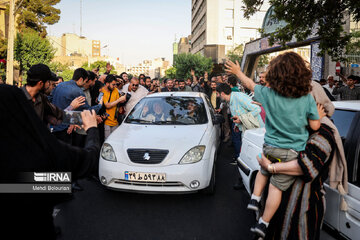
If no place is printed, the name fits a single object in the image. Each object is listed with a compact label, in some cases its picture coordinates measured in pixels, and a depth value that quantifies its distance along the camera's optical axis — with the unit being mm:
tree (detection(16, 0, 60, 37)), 31953
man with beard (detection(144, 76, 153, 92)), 11666
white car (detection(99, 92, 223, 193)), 3818
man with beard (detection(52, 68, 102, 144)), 4332
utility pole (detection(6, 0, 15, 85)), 15199
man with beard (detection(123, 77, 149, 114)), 7301
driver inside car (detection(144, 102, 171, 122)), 5064
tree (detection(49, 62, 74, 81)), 30803
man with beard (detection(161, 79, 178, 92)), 9898
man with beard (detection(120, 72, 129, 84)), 9656
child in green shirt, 2164
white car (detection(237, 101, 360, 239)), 2141
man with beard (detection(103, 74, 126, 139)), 5820
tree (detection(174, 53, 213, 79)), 49281
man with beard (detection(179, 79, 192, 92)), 10109
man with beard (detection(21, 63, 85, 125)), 2736
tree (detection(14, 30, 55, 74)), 27500
